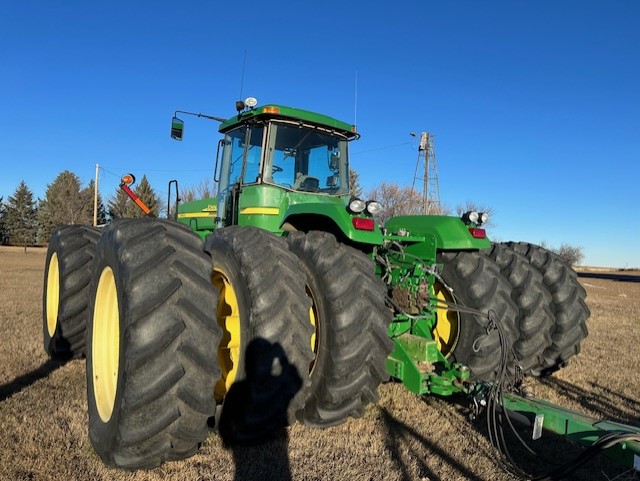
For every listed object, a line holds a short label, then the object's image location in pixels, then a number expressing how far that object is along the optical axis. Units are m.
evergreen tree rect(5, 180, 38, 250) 60.59
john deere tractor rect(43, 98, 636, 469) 2.64
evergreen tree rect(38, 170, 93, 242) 56.19
